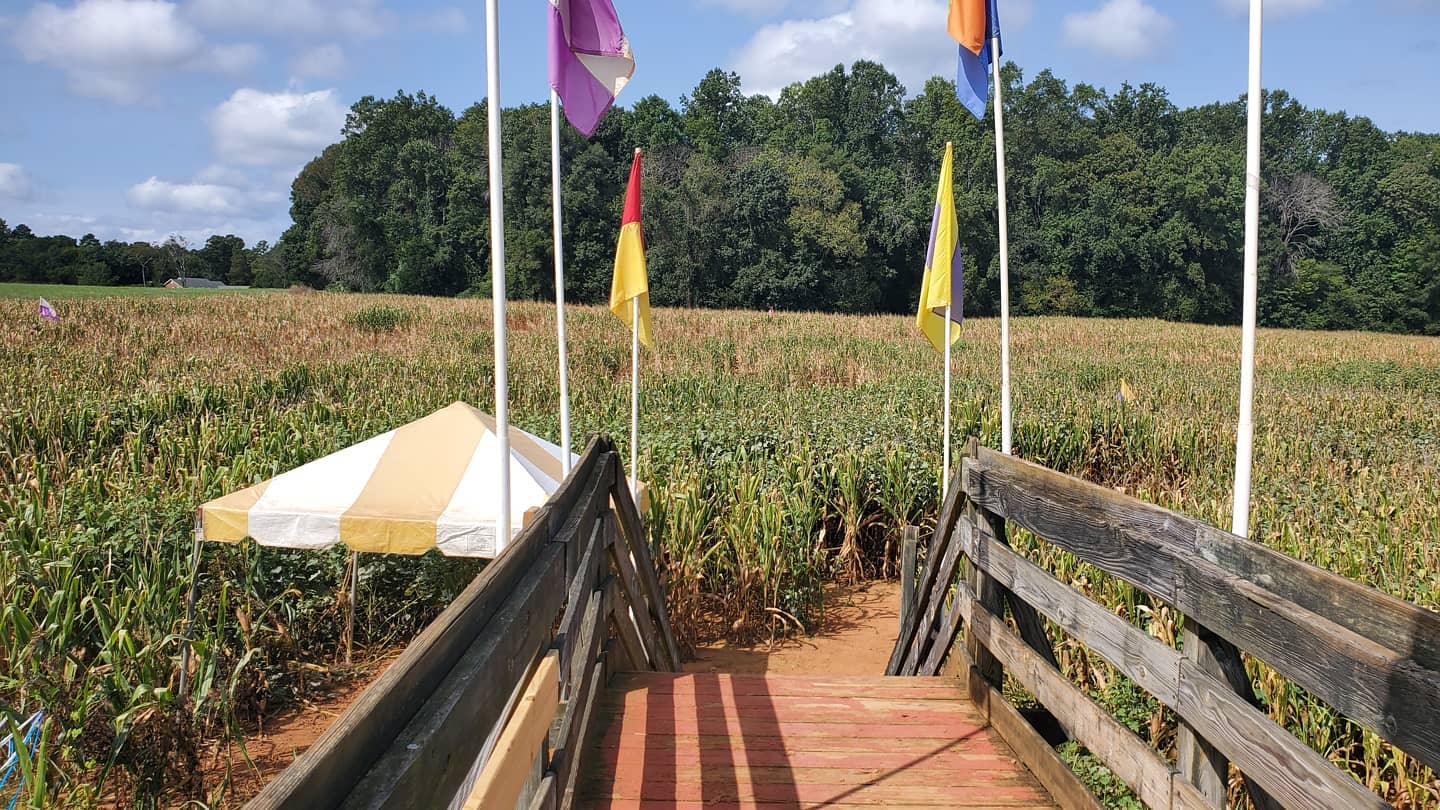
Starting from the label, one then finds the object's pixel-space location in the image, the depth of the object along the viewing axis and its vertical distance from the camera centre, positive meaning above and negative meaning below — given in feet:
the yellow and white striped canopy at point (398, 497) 16.89 -2.96
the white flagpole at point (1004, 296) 20.26 +0.86
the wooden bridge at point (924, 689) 4.79 -2.92
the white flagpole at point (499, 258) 13.75 +1.14
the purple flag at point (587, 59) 17.02 +5.09
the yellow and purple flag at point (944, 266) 25.66 +1.89
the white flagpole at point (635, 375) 22.07 -0.93
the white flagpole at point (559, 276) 17.39 +1.13
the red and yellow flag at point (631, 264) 23.27 +1.76
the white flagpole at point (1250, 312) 11.22 +0.29
